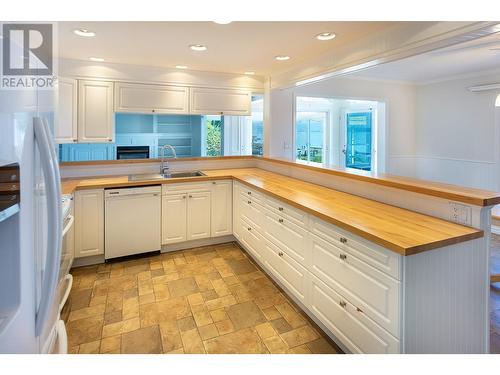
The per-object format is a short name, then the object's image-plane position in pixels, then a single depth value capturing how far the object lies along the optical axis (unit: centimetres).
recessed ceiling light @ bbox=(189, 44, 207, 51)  286
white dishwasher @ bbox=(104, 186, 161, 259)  317
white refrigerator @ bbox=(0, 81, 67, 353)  78
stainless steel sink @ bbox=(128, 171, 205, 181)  362
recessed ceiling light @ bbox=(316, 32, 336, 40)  256
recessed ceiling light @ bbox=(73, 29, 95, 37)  246
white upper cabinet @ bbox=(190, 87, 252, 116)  396
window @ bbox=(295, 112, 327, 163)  610
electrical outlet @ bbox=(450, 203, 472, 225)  168
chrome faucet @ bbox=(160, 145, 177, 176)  388
